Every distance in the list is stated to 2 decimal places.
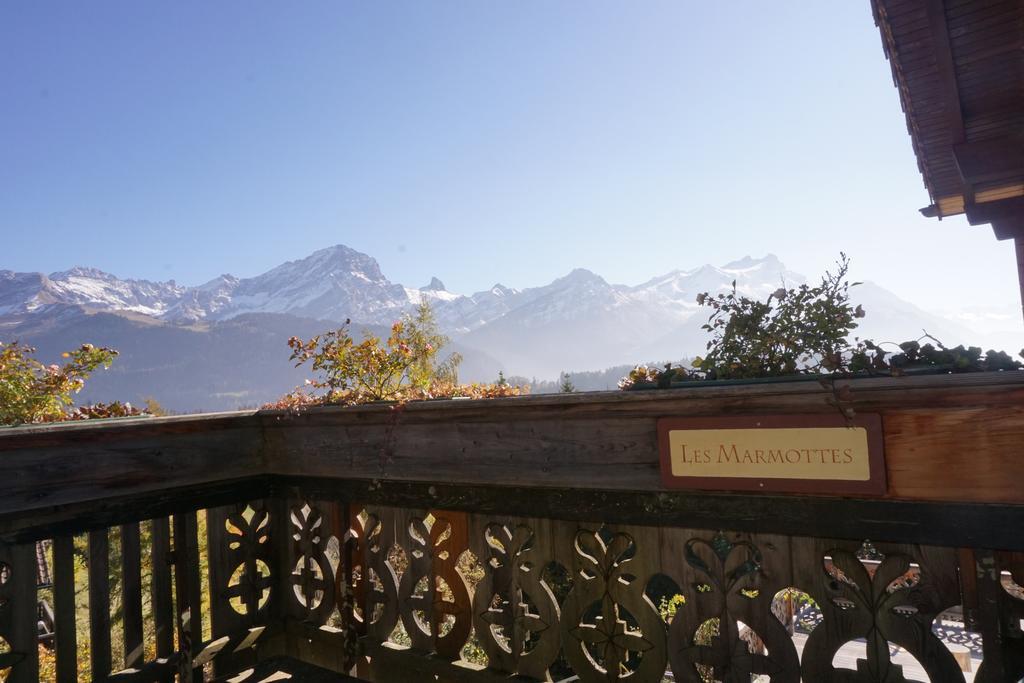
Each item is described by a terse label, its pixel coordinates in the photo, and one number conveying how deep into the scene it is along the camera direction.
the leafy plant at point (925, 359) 1.72
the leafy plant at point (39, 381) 3.40
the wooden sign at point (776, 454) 1.74
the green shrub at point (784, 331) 2.05
